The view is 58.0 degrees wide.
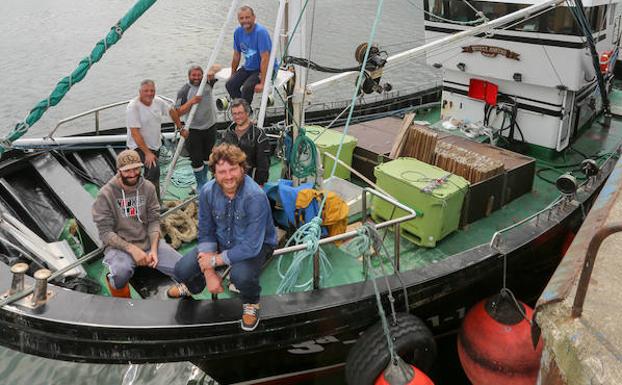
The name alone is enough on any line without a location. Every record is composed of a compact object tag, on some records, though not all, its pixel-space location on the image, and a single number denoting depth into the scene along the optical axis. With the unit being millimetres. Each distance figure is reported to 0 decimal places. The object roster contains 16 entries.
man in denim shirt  3822
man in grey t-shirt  6293
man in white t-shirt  5715
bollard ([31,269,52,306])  3986
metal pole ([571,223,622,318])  2826
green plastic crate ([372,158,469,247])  5660
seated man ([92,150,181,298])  4367
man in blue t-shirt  6020
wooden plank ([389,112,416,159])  6875
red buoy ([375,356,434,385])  4211
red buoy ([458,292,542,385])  4938
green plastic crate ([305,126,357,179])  6895
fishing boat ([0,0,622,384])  4219
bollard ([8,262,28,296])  3926
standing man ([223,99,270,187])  5307
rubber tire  4352
